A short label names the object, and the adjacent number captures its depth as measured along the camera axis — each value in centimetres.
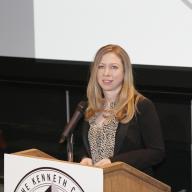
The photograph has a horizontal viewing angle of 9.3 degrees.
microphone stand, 558
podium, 518
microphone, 551
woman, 618
